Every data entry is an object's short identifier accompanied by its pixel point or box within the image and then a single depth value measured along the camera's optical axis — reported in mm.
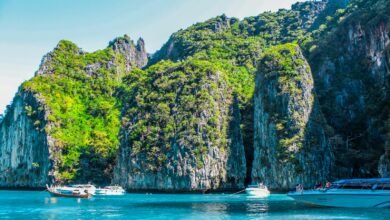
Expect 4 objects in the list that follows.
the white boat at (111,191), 88000
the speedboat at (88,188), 81294
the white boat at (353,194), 44250
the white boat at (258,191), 78231
